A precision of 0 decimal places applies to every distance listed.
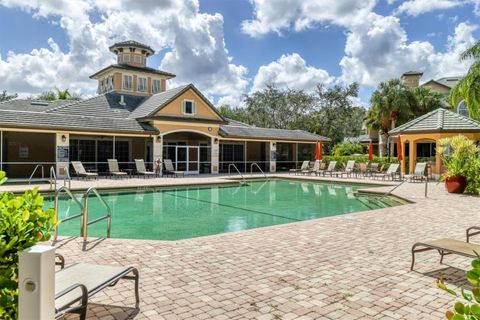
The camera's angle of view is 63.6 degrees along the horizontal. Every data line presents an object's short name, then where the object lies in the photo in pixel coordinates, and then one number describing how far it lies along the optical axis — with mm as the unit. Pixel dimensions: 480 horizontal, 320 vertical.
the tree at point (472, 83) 20438
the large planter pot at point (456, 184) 15812
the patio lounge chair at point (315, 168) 25938
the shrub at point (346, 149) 38850
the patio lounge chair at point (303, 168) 26942
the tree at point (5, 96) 60231
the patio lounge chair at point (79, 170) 19945
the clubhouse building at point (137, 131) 21781
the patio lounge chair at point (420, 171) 20766
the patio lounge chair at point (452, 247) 4840
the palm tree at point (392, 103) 34688
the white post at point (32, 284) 2297
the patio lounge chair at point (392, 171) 21922
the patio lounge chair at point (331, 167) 25609
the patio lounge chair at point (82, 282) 3193
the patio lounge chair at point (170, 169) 23844
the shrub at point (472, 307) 1716
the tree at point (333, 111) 47281
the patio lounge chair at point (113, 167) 21647
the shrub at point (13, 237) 2430
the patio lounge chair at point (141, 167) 22428
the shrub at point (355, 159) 28406
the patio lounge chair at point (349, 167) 24864
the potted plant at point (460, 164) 15883
